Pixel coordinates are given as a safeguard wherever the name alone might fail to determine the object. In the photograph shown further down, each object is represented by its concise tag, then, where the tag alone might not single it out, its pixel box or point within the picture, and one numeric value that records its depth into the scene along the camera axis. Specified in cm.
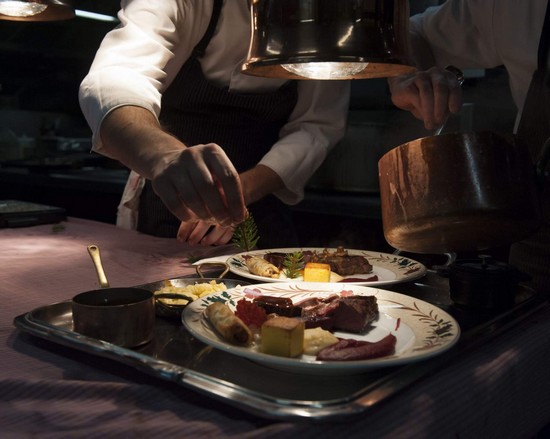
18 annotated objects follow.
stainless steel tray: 65
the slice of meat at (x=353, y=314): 96
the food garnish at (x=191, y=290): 107
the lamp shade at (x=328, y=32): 73
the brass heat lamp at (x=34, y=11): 183
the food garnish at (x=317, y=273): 128
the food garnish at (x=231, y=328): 85
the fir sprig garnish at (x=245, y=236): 162
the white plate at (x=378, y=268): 128
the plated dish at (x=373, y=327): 75
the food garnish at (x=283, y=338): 79
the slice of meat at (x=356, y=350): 78
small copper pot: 87
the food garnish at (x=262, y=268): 132
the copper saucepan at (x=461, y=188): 97
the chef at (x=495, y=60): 131
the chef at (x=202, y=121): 106
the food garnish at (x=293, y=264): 135
